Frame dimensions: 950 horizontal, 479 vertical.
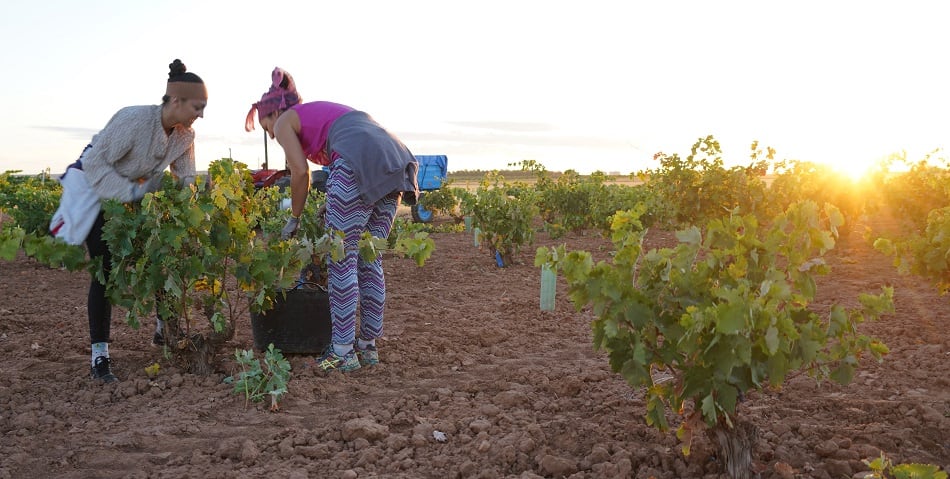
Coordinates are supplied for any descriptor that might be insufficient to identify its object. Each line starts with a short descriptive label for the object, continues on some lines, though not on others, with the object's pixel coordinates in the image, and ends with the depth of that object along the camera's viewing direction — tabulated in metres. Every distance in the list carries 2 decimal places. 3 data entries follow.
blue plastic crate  18.97
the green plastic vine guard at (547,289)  5.54
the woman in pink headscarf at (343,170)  3.77
